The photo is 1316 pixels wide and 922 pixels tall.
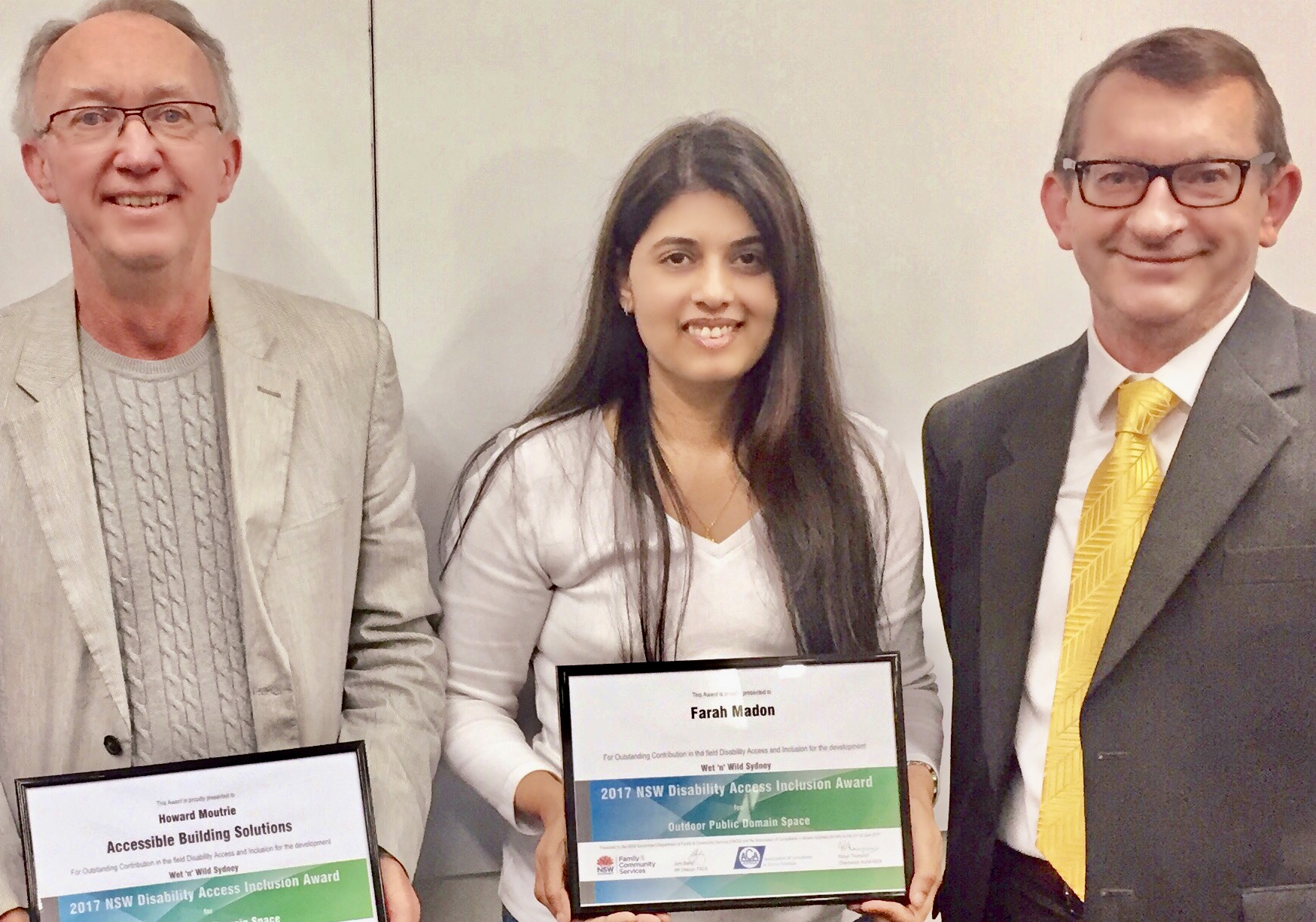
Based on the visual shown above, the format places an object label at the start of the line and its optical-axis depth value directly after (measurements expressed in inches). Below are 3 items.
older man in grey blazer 66.9
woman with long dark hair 74.2
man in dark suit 66.9
